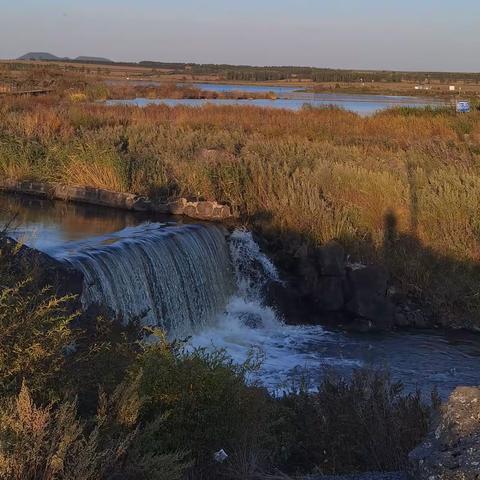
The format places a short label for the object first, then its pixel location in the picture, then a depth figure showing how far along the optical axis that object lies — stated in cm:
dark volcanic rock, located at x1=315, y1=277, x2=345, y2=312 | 1179
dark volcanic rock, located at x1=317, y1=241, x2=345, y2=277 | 1189
